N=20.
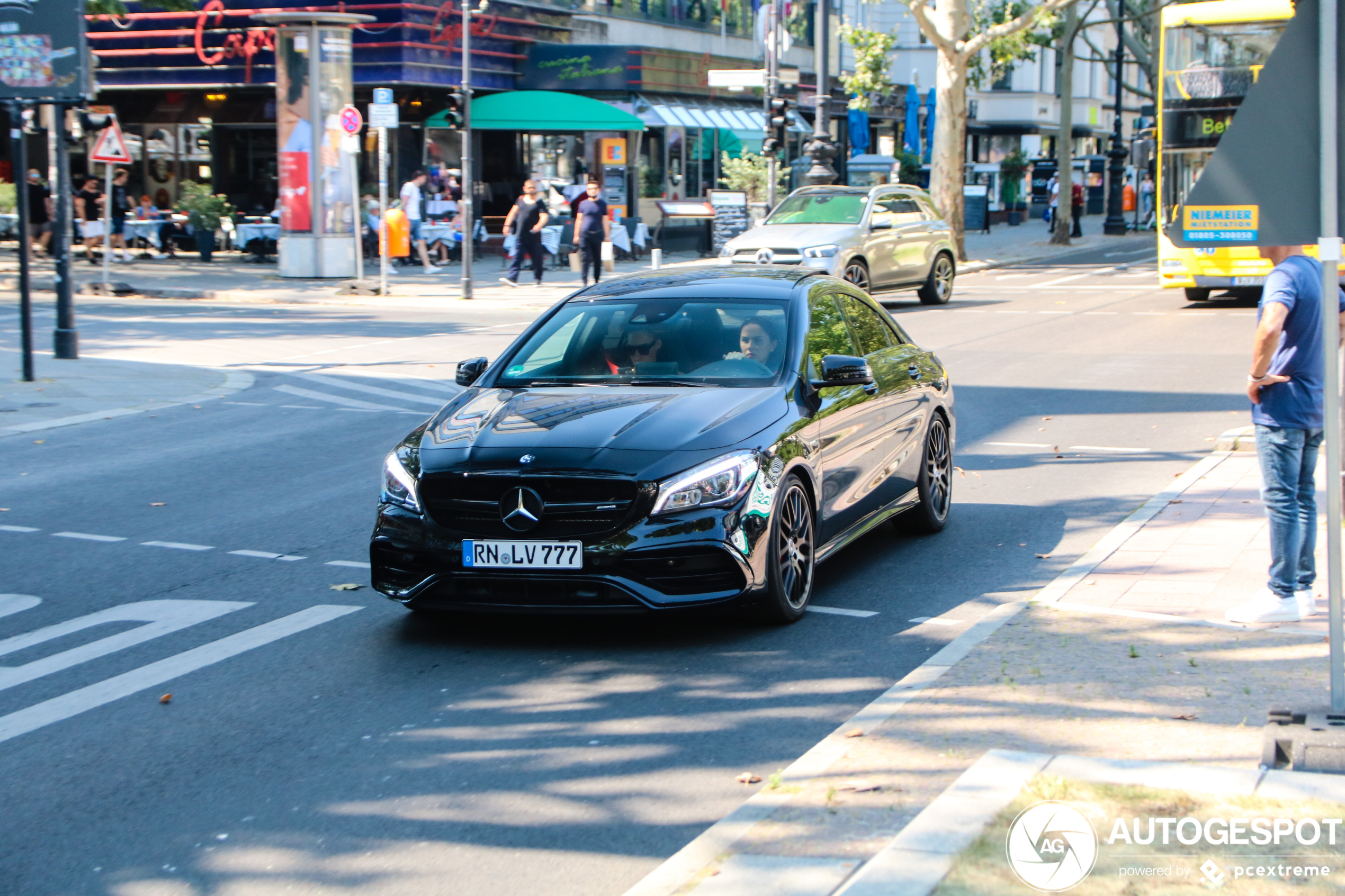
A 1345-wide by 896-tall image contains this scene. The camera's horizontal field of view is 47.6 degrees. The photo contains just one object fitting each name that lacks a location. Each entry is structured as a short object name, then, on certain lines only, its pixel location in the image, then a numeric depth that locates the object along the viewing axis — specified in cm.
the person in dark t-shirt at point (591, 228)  2638
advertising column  2866
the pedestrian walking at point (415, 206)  3167
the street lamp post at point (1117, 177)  5000
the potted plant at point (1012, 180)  5988
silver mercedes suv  2258
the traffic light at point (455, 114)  2688
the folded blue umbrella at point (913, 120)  5256
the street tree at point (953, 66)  3456
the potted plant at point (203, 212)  3350
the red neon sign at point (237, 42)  3475
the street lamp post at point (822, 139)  3189
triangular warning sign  2583
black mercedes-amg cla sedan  615
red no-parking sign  2639
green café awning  3569
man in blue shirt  628
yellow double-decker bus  2105
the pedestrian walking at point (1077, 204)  4681
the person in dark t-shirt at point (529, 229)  2750
